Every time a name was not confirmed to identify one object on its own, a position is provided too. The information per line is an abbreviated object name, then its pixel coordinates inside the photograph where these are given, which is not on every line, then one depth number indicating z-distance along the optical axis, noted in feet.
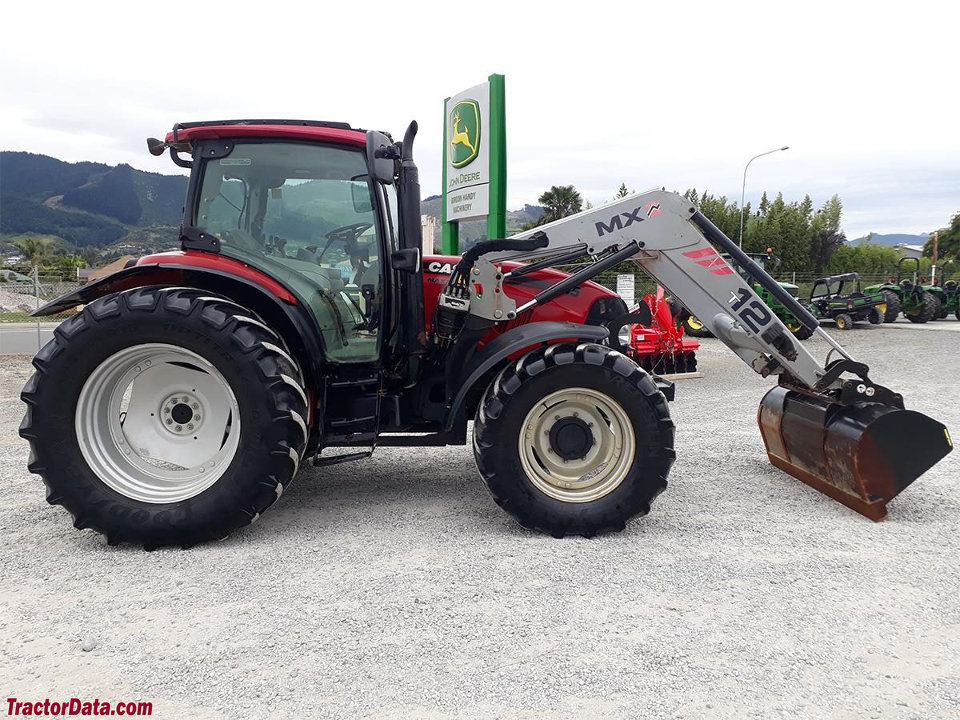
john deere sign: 34.01
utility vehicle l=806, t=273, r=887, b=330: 67.26
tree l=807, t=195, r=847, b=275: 188.85
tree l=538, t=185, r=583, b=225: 176.76
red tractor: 12.09
